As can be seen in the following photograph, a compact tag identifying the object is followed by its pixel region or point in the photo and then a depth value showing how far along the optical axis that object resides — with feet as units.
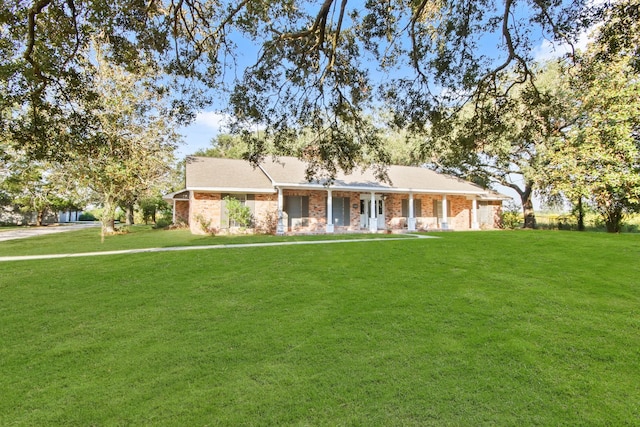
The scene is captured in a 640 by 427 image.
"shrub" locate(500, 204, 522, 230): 80.79
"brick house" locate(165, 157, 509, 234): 56.65
